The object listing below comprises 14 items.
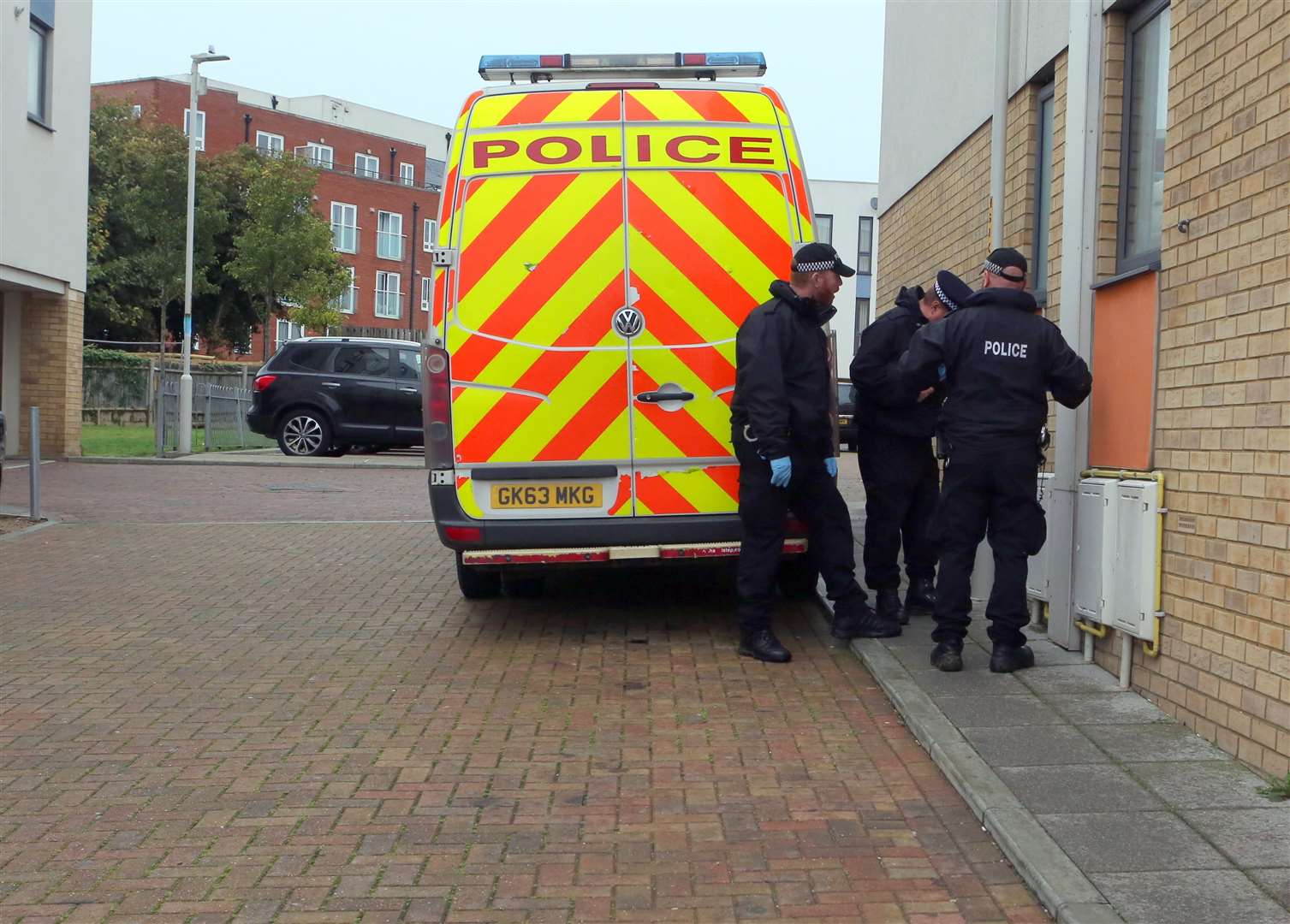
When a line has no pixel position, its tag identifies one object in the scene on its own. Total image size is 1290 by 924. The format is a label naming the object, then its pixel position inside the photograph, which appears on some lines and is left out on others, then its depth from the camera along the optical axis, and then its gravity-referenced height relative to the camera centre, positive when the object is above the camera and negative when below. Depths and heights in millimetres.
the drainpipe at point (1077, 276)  6625 +826
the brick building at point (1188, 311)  4867 +581
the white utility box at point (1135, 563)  5723 -427
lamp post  23125 +2013
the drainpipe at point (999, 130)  8547 +1935
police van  7309 +539
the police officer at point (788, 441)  6797 +21
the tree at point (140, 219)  42469 +6113
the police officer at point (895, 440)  7277 +48
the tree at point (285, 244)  40969 +5266
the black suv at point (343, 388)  21484 +632
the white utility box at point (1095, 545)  6074 -385
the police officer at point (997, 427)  6145 +107
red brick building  60375 +11596
